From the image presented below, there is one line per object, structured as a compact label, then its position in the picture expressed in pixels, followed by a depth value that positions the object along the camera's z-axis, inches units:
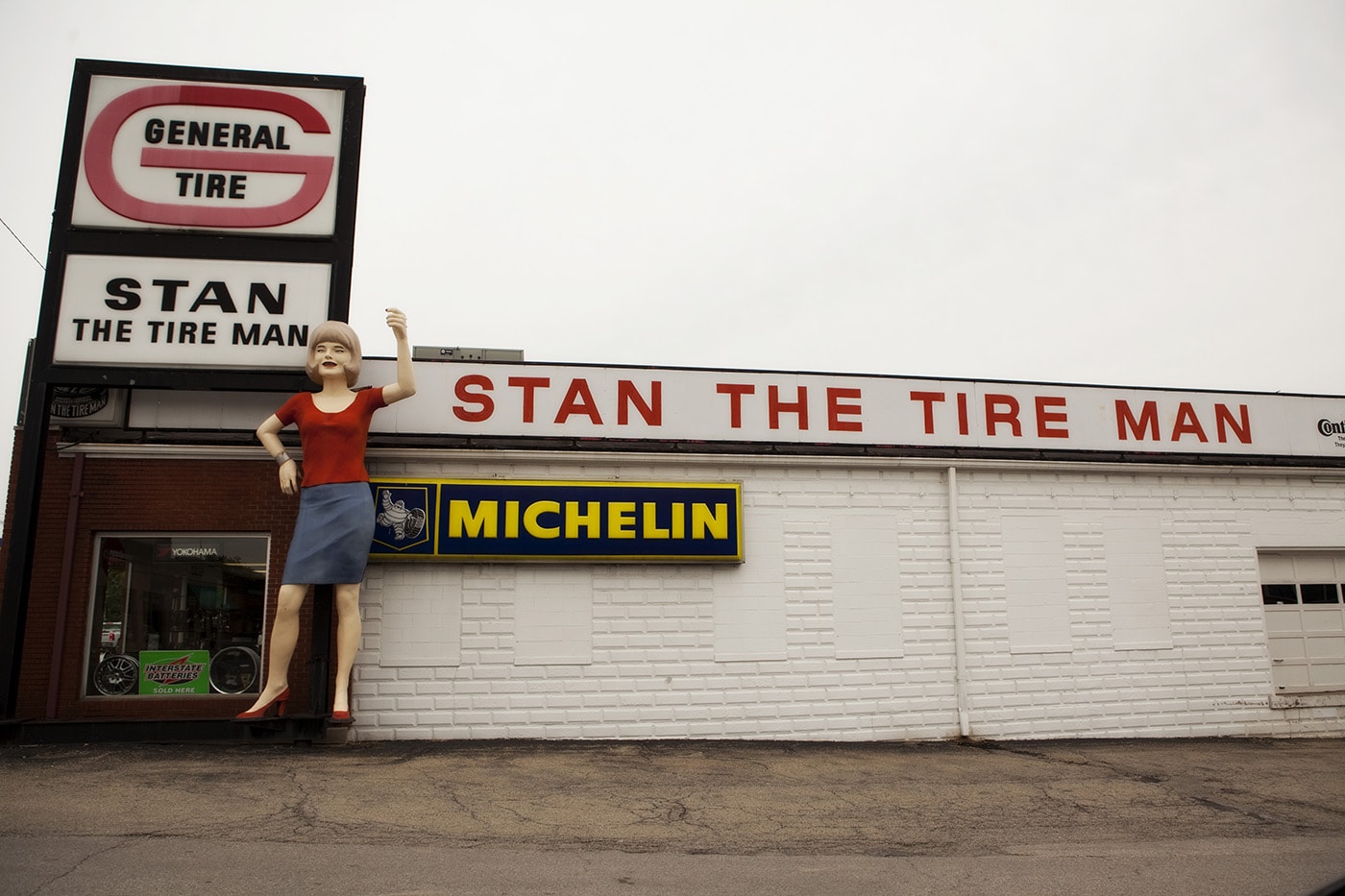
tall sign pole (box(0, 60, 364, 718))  353.1
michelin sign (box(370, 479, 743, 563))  376.2
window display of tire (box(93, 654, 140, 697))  362.0
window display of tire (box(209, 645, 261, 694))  368.8
